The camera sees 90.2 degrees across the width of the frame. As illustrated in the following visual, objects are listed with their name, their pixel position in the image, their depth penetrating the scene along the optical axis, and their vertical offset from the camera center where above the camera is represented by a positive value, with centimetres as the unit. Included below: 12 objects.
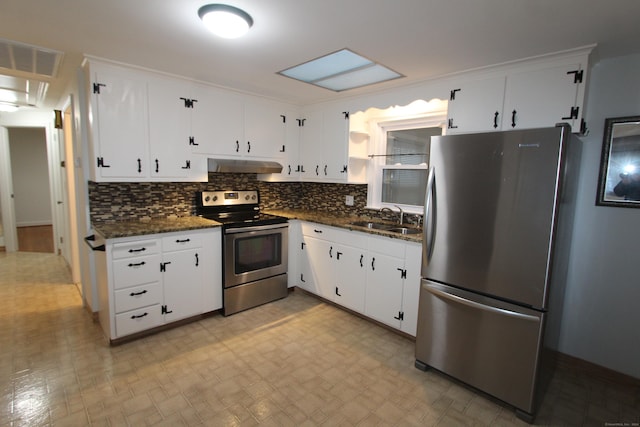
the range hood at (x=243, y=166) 325 +15
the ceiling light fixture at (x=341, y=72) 246 +96
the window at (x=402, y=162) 341 +25
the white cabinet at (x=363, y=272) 274 -86
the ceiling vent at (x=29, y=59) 231 +90
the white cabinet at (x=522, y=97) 215 +68
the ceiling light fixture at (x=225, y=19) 170 +87
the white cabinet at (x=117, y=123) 260 +44
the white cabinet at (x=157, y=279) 256 -89
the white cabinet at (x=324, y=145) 363 +44
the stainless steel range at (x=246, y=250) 317 -73
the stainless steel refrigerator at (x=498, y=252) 183 -40
